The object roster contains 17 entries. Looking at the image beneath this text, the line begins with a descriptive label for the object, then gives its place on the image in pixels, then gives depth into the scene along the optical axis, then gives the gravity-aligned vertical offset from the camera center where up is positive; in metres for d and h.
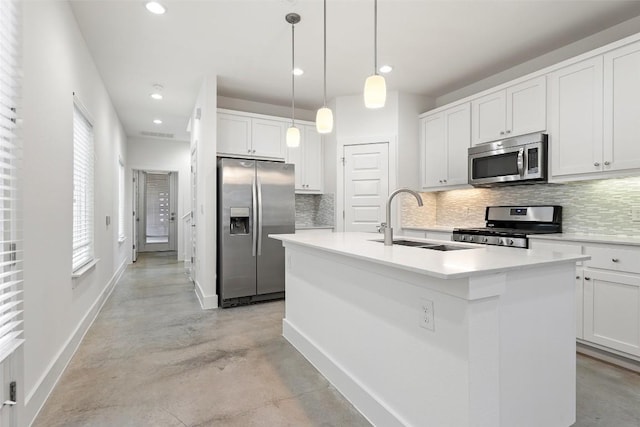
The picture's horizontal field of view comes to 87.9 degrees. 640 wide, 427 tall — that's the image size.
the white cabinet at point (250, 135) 4.32 +1.01
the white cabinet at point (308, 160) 4.82 +0.73
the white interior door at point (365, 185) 4.47 +0.34
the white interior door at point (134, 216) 7.27 -0.14
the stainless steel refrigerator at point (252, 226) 3.93 -0.19
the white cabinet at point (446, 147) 3.92 +0.79
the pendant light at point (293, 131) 2.73 +0.65
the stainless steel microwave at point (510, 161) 3.11 +0.50
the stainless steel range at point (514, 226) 3.15 -0.16
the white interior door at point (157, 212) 8.49 -0.05
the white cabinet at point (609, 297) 2.29 -0.63
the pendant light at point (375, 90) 1.99 +0.72
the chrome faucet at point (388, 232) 2.12 -0.14
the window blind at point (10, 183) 1.51 +0.13
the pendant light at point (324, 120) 2.47 +0.67
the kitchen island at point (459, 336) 1.27 -0.57
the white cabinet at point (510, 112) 3.16 +1.02
